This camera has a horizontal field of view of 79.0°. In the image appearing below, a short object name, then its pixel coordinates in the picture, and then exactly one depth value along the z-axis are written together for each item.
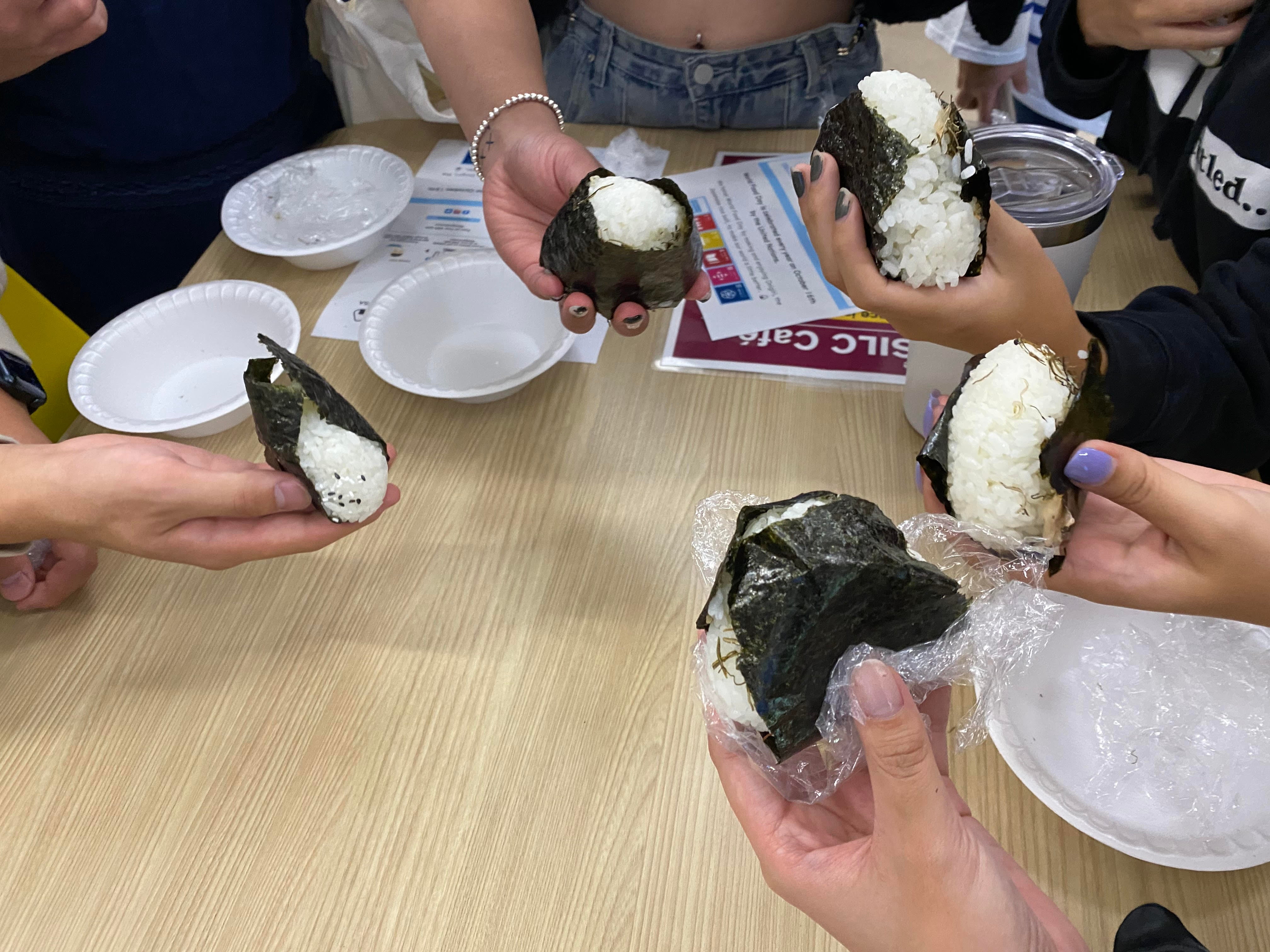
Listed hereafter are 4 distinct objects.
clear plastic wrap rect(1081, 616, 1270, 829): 0.73
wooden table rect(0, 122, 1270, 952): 0.75
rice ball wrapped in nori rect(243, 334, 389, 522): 0.82
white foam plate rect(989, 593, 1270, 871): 0.69
